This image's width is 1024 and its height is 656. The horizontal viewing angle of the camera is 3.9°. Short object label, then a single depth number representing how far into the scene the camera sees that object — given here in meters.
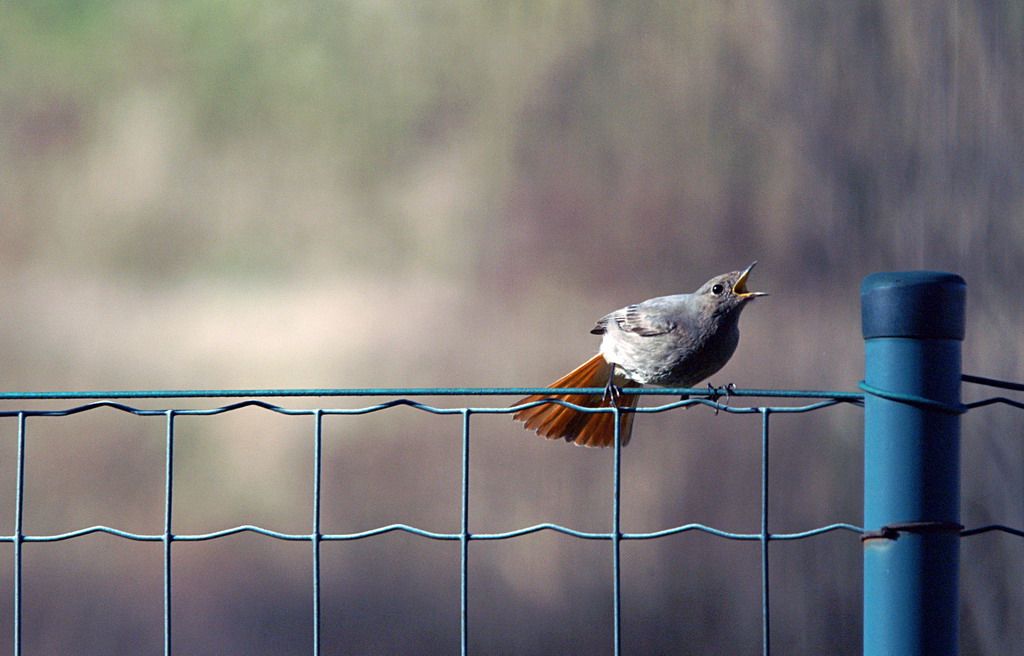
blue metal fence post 8.64
